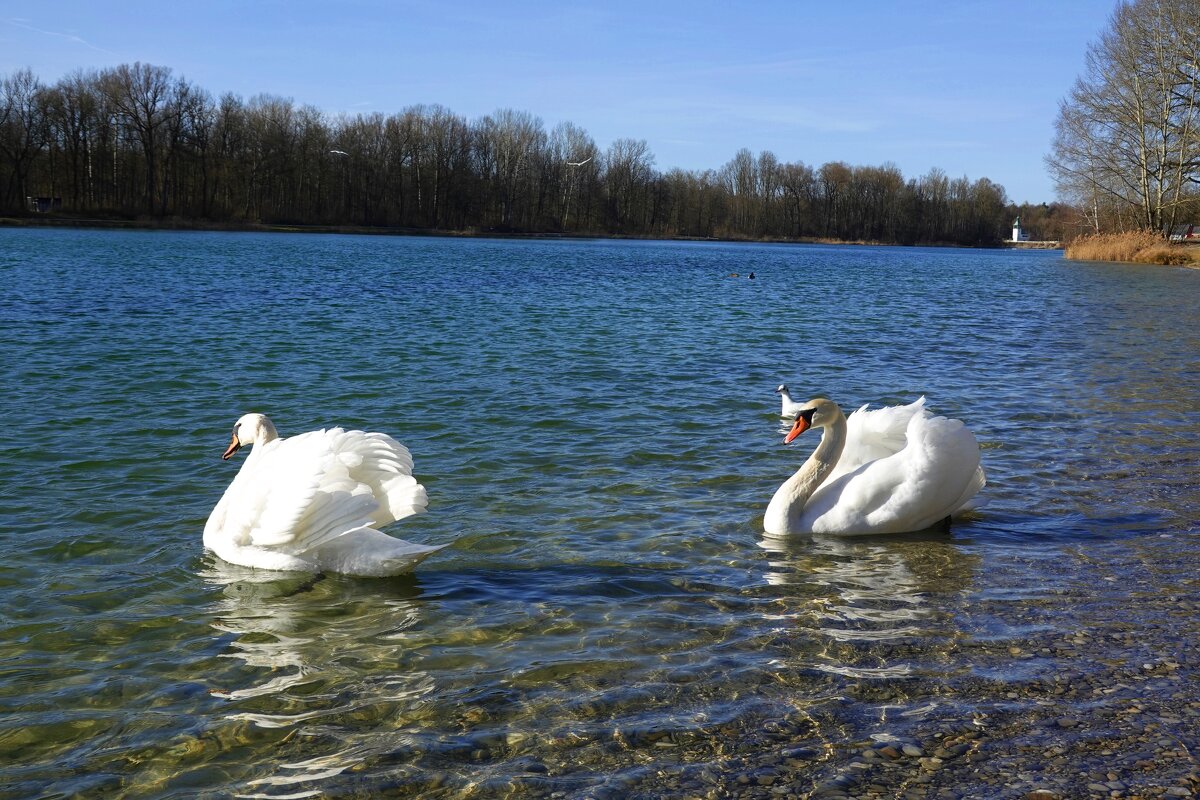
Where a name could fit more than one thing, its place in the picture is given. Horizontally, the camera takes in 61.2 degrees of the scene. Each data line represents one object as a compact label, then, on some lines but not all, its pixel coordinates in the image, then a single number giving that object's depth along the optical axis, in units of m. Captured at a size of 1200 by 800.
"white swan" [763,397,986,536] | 6.59
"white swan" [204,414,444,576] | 5.68
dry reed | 44.72
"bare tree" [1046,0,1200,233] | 46.38
